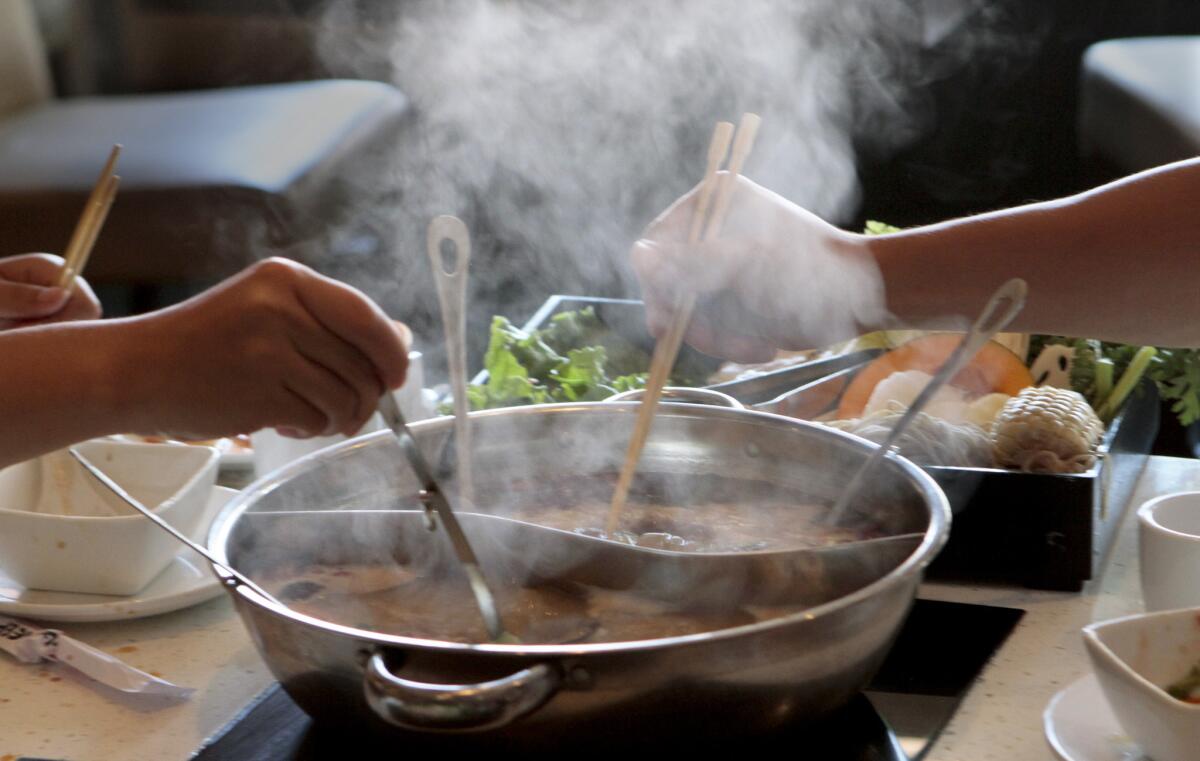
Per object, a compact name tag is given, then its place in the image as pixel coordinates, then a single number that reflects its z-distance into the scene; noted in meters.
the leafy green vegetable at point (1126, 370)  1.76
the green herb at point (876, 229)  2.04
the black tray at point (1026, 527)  1.53
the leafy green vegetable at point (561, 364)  1.82
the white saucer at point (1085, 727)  1.35
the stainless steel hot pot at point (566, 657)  1.29
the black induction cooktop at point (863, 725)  1.38
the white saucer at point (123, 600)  1.54
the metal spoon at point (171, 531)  1.37
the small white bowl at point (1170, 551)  1.46
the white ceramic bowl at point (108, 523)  1.54
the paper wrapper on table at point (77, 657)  1.47
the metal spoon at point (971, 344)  1.43
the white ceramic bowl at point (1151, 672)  1.32
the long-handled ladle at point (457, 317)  1.45
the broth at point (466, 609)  1.40
